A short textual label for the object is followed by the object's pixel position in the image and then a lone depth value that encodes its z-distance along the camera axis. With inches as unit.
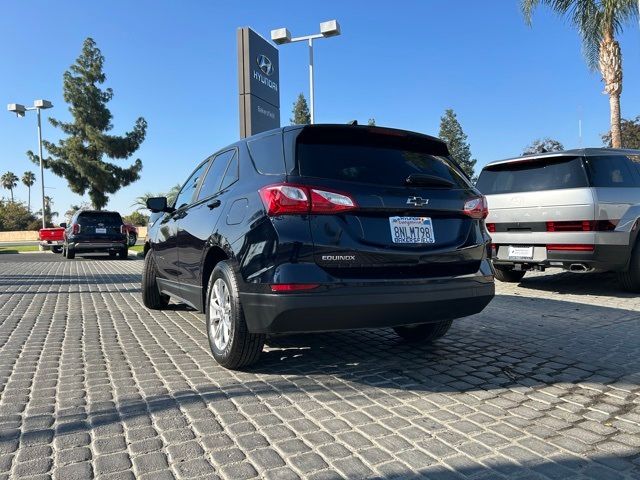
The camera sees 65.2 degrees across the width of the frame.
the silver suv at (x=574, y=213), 262.8
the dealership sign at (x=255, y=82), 479.5
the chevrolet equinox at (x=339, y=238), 122.0
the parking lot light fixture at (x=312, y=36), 600.7
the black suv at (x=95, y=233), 692.1
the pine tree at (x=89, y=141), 1352.1
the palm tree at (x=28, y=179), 4055.1
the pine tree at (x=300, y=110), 2219.5
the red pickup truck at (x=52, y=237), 934.4
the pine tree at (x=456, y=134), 2573.8
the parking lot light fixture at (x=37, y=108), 1223.8
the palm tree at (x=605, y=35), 626.6
